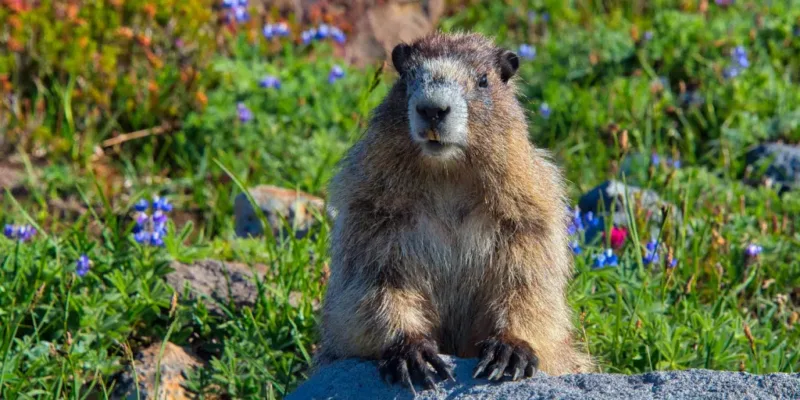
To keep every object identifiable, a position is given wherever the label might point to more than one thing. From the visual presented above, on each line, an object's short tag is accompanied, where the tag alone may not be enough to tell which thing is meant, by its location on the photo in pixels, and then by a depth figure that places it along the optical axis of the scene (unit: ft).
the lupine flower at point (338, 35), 49.70
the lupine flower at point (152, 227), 31.40
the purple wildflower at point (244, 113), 43.14
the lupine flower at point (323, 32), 48.33
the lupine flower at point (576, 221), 32.69
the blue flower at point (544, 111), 43.91
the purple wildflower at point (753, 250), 33.27
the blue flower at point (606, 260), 31.40
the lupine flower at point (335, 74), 45.21
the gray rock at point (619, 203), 35.27
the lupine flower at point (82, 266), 30.09
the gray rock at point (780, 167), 40.42
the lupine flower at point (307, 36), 48.94
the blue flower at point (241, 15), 47.57
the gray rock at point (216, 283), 31.45
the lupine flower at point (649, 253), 31.71
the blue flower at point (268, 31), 47.47
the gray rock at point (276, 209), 36.73
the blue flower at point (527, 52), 47.70
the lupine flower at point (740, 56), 44.47
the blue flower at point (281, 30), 47.85
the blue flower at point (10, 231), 33.04
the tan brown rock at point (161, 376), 28.55
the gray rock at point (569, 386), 21.27
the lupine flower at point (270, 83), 44.39
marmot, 24.93
